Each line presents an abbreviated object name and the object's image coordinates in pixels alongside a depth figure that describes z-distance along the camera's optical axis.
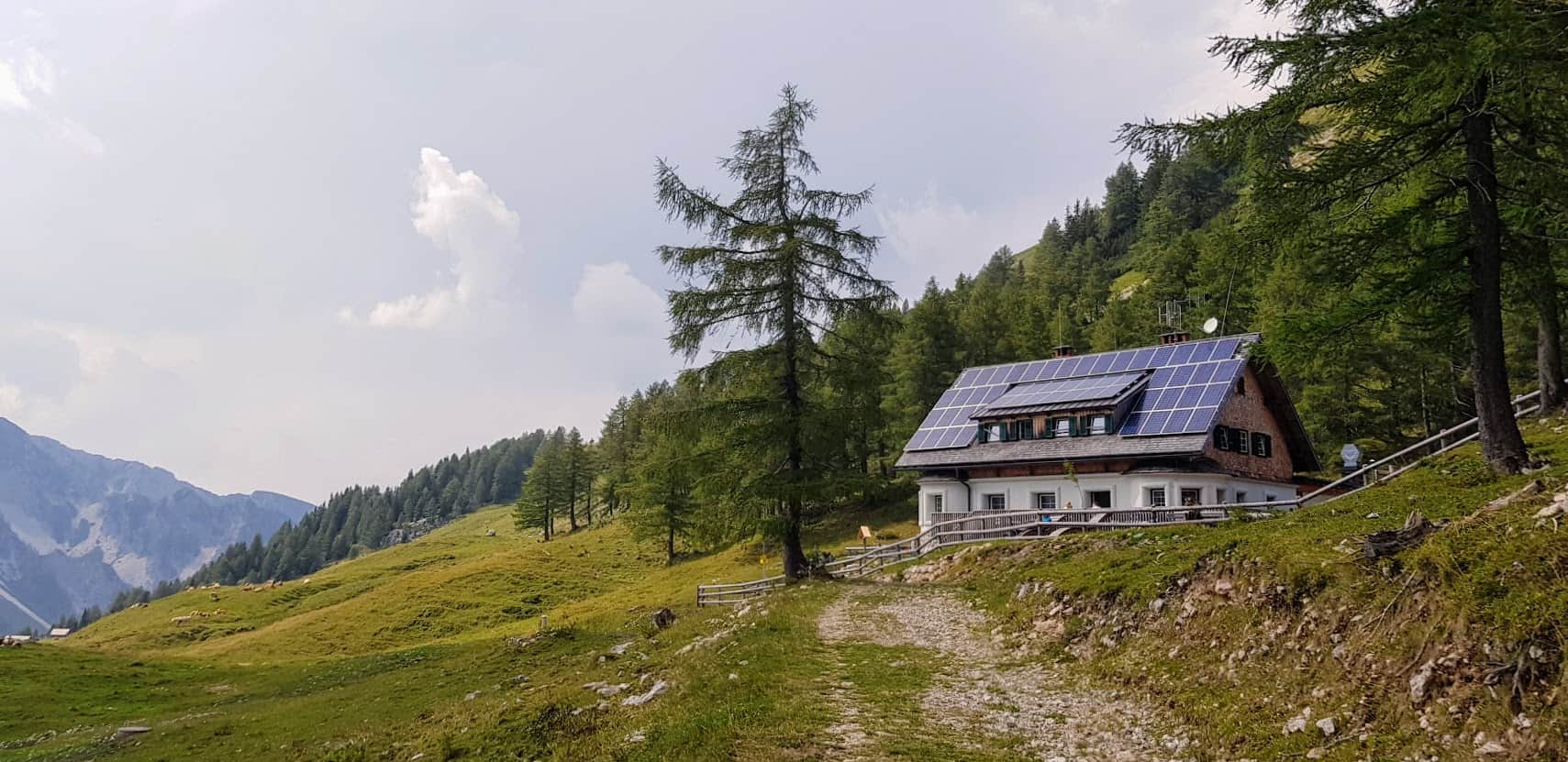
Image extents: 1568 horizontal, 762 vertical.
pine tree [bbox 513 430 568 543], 102.44
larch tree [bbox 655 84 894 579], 26.84
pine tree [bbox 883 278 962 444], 66.38
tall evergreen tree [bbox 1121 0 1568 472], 15.59
